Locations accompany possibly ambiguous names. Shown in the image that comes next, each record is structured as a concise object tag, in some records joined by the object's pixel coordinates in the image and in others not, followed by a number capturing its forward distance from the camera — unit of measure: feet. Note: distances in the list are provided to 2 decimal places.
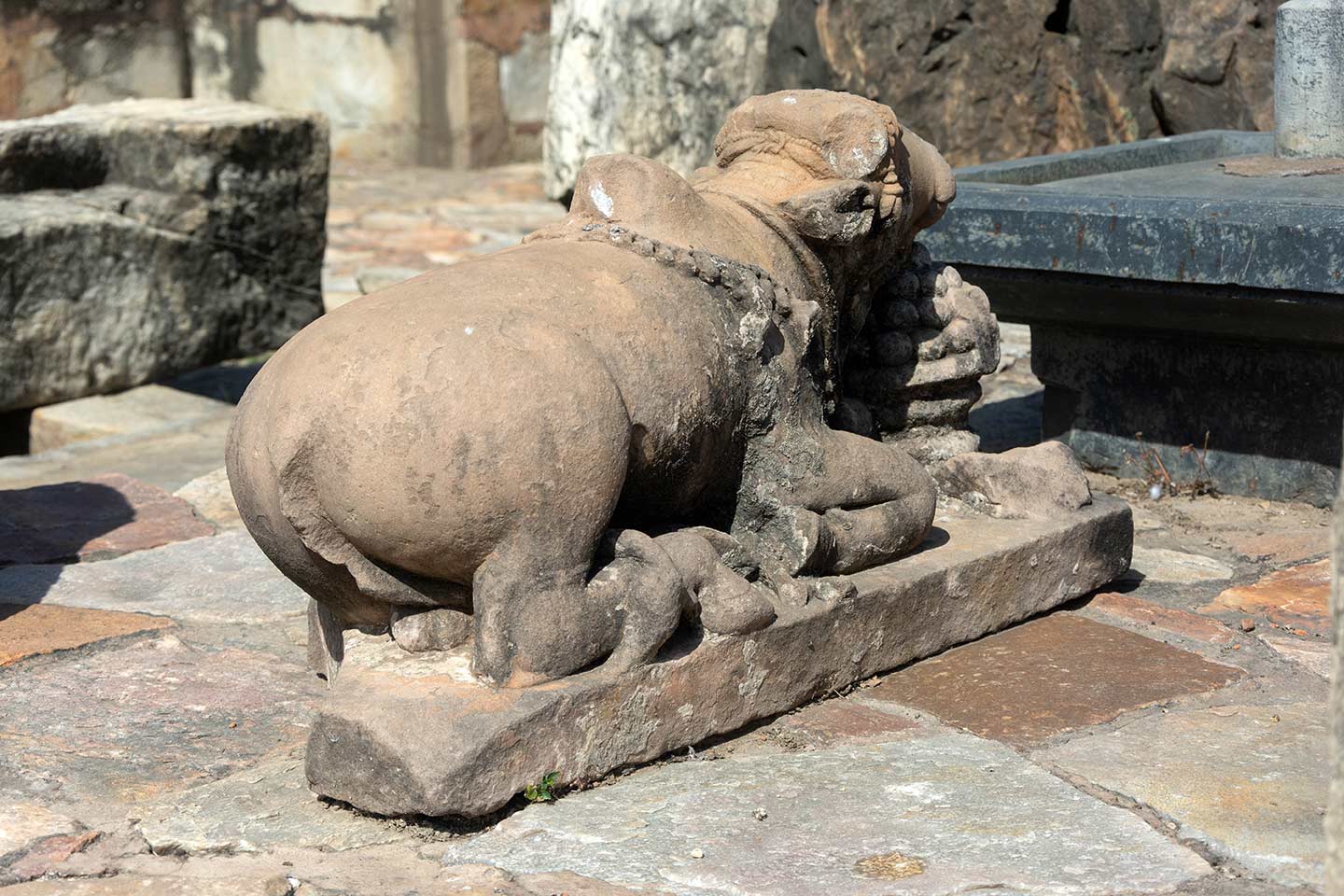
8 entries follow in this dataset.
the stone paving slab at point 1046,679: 9.93
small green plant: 8.63
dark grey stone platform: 12.91
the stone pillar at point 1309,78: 15.79
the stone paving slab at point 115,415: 18.92
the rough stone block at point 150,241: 18.65
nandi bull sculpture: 8.67
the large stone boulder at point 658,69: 25.39
